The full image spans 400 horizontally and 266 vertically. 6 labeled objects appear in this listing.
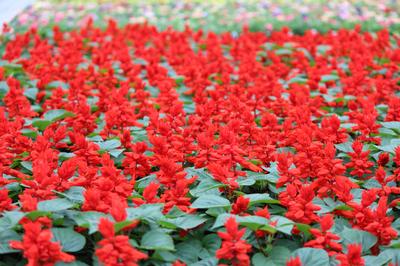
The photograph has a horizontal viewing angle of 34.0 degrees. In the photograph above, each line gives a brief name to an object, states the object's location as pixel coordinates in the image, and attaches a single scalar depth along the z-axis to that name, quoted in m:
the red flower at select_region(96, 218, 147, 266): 2.23
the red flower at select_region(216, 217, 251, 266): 2.32
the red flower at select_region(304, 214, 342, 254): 2.46
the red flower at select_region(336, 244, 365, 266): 2.31
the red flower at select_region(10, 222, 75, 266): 2.22
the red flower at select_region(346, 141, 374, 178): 3.09
